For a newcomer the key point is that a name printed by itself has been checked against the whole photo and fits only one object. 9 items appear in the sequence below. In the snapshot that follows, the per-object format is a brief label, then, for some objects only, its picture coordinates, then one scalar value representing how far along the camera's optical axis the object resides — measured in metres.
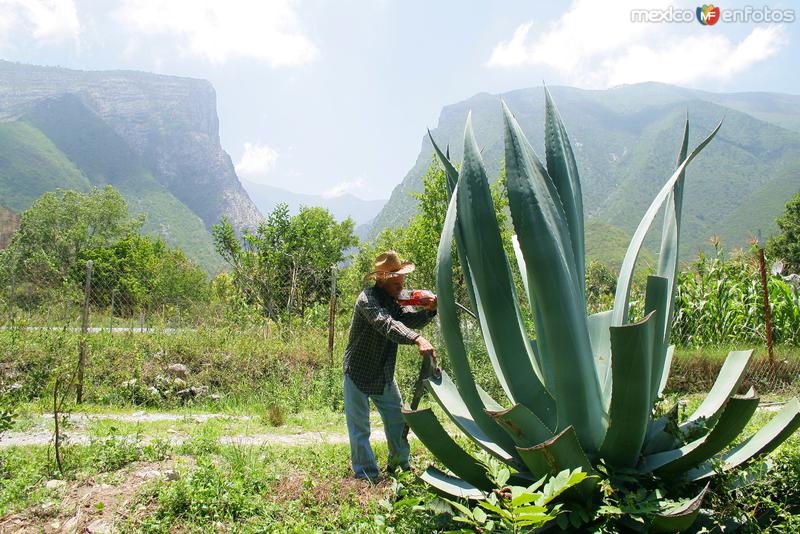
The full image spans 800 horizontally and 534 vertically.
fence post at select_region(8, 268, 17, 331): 9.80
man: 3.72
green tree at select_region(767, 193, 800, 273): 31.59
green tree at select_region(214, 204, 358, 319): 11.12
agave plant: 1.88
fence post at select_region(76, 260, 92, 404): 7.28
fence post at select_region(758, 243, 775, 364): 7.30
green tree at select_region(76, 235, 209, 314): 34.66
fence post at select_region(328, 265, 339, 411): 8.11
